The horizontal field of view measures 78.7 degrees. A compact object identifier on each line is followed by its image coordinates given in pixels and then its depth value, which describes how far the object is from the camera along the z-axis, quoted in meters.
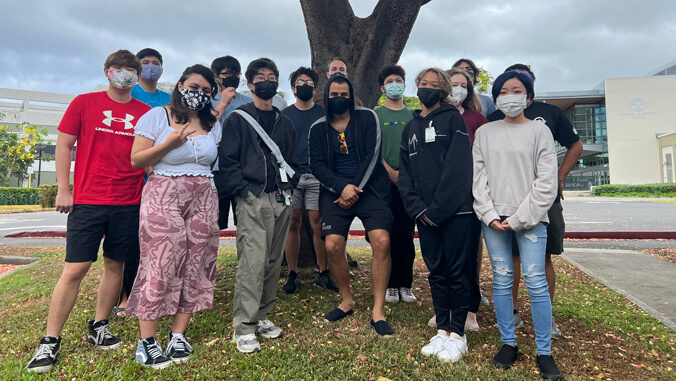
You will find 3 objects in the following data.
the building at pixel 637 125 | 42.75
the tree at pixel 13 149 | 35.49
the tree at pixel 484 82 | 24.28
